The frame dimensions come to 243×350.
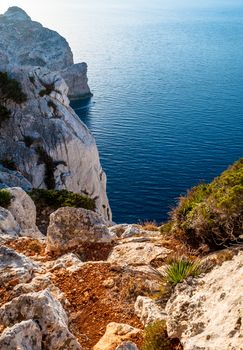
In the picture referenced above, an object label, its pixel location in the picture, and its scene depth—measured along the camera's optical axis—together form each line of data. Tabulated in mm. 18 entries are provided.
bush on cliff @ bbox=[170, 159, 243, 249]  17406
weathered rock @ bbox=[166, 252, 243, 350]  10055
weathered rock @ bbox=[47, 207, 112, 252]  20797
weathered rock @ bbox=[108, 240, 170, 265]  19391
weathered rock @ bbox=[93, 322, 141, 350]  12157
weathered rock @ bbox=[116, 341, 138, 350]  11227
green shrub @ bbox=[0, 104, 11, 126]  55025
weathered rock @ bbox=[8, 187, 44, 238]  29062
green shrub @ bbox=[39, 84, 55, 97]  59156
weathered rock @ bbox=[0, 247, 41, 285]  15829
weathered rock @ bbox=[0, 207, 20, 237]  24438
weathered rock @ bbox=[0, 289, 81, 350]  11594
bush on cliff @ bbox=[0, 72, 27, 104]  55906
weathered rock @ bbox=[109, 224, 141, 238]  26891
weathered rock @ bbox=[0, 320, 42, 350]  10703
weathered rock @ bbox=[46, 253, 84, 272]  17317
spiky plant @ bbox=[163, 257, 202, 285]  14086
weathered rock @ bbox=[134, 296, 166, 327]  13173
